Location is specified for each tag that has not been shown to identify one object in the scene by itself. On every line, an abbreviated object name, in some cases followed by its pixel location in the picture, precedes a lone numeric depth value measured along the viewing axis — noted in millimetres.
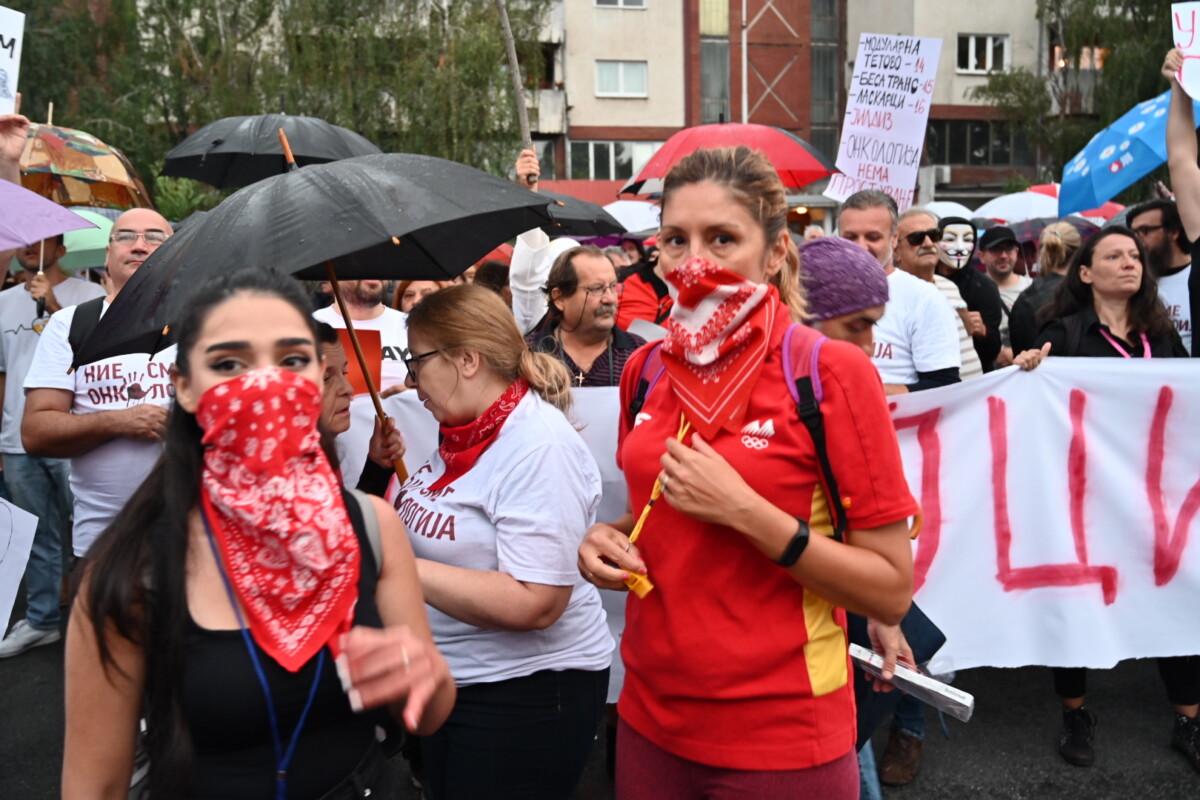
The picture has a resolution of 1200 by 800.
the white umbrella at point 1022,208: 16266
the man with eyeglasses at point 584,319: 4918
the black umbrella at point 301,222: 2330
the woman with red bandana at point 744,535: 1828
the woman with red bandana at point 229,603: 1692
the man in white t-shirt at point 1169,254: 5164
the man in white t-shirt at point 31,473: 5762
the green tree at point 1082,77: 29391
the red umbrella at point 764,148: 6367
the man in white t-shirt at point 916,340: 4496
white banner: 4285
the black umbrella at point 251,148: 5809
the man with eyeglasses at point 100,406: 4023
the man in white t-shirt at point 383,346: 3996
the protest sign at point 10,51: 4367
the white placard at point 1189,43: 4501
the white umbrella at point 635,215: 15031
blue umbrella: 7125
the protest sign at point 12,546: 3783
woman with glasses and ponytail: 2549
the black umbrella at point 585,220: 7782
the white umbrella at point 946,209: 16236
